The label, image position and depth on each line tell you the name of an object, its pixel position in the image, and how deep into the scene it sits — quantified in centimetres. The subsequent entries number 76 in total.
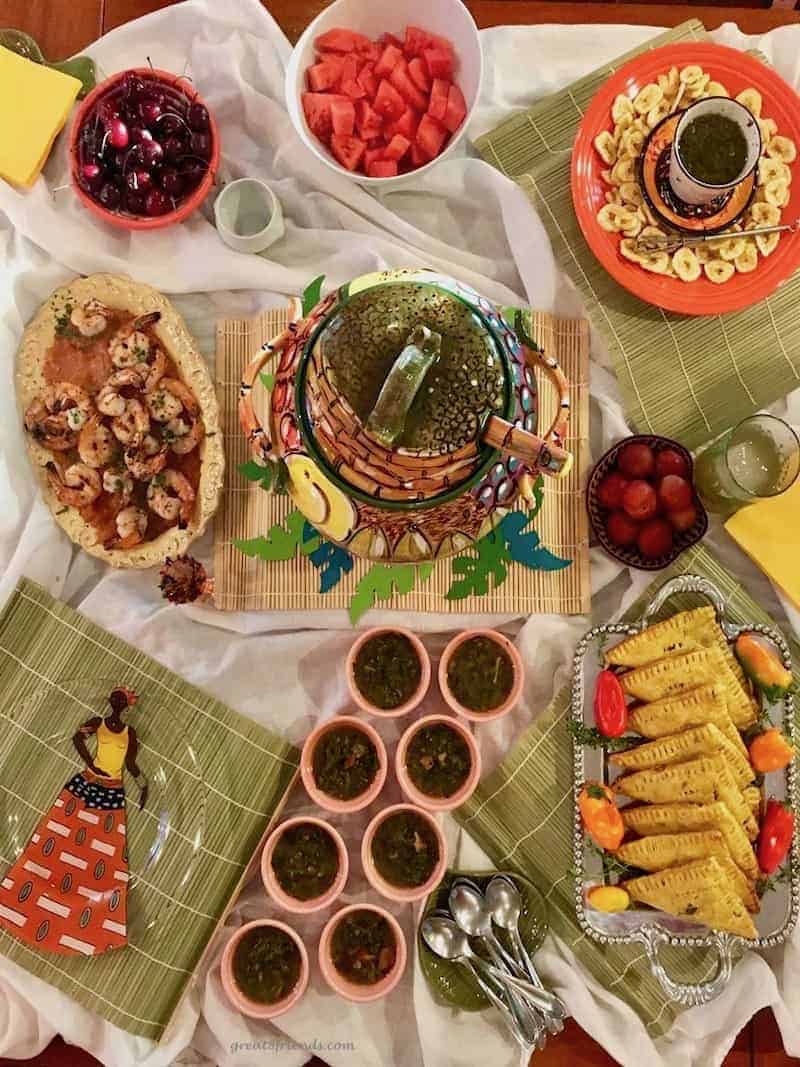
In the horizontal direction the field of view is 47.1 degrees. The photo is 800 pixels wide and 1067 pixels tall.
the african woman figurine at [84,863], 127
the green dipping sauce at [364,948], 127
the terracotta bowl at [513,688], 129
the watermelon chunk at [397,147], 135
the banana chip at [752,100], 135
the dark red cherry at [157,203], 135
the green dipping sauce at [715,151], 128
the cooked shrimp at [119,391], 132
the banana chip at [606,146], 135
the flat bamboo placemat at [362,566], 136
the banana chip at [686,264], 134
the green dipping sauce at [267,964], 127
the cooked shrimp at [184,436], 133
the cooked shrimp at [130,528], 132
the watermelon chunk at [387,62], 135
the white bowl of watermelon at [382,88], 135
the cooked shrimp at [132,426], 132
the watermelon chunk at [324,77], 135
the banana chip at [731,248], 134
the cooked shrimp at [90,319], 135
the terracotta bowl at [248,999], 125
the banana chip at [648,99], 134
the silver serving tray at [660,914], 127
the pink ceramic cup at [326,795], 127
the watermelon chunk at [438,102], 135
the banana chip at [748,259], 134
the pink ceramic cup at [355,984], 124
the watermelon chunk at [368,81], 135
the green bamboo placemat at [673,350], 139
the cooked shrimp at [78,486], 132
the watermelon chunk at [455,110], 136
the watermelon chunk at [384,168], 136
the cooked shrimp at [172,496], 132
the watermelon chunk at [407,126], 136
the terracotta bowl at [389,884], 126
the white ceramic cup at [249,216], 140
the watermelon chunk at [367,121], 135
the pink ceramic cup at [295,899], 126
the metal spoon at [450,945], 128
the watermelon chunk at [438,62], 135
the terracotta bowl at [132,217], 135
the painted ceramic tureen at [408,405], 77
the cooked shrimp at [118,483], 133
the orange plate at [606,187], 134
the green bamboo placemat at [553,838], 131
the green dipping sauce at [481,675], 132
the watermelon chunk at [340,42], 135
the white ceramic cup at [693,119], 125
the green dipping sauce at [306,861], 128
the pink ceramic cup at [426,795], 129
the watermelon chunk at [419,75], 135
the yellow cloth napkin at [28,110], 138
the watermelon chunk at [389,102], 134
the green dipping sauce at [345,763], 130
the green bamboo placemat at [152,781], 128
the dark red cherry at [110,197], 135
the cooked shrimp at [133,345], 134
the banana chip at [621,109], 134
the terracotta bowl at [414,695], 130
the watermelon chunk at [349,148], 136
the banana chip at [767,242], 134
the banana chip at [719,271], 134
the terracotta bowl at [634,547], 133
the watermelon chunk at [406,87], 135
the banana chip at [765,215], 134
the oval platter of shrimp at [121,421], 132
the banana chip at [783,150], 135
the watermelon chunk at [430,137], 135
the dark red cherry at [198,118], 137
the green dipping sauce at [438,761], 131
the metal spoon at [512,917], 128
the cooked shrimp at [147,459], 132
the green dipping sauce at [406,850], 129
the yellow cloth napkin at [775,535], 136
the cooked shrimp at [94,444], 133
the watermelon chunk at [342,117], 134
